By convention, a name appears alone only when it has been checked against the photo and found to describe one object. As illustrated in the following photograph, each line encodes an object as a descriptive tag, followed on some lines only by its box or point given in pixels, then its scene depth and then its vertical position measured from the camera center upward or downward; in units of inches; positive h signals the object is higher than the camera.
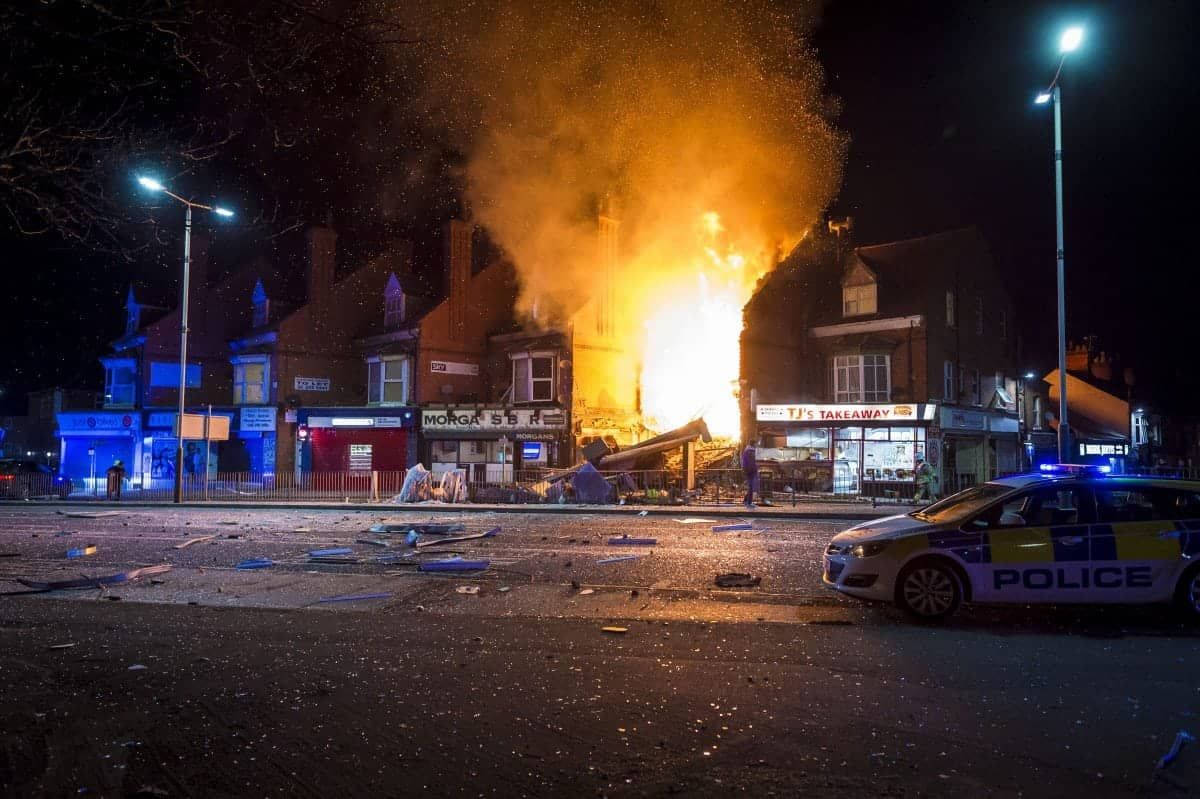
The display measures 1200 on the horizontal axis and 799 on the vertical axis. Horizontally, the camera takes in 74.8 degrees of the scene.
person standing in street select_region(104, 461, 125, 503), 1054.4 -44.1
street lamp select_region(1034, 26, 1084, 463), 642.2 +168.0
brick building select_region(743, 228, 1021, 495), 1151.0 +136.1
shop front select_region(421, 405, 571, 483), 1227.9 +15.8
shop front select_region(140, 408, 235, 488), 1381.6 -6.0
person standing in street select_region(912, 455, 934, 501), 923.5 -36.5
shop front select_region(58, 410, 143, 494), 1402.6 +10.1
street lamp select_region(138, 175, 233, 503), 928.0 +96.2
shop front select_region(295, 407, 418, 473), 1318.9 +14.2
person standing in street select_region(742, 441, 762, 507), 839.7 -20.0
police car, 288.8 -37.5
